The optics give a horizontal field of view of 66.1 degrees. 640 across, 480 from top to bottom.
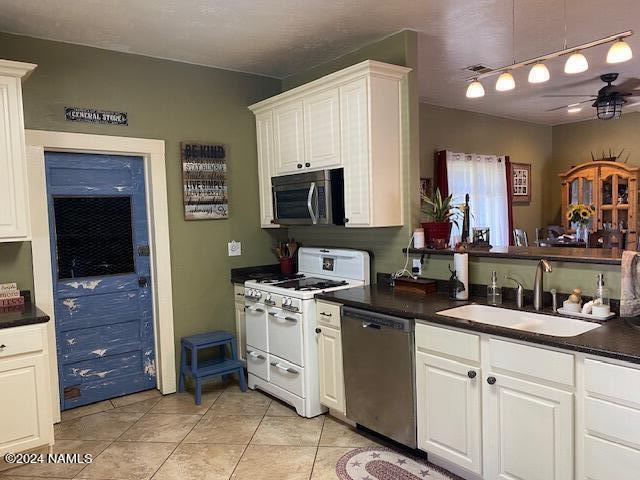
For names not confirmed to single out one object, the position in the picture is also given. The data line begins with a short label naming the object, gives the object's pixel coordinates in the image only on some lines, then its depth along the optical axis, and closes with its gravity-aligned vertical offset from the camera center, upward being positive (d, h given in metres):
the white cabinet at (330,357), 3.14 -0.92
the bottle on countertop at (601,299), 2.37 -0.46
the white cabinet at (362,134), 3.26 +0.56
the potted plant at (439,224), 3.37 -0.08
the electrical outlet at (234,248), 4.23 -0.25
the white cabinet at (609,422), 1.81 -0.82
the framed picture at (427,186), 5.95 +0.32
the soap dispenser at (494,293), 2.82 -0.48
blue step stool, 3.70 -1.14
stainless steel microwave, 3.53 +0.14
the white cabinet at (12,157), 2.85 +0.41
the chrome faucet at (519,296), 2.70 -0.48
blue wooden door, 3.53 -0.39
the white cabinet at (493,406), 2.05 -0.91
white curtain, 6.26 +0.30
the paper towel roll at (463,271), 2.97 -0.36
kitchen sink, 2.40 -0.58
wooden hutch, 6.41 +0.19
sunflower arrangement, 5.62 -0.08
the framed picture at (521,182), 7.14 +0.40
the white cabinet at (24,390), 2.65 -0.90
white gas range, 3.31 -0.75
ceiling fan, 4.96 +1.12
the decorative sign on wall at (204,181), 3.96 +0.32
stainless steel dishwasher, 2.69 -0.91
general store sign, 3.46 +0.78
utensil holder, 4.30 -0.42
